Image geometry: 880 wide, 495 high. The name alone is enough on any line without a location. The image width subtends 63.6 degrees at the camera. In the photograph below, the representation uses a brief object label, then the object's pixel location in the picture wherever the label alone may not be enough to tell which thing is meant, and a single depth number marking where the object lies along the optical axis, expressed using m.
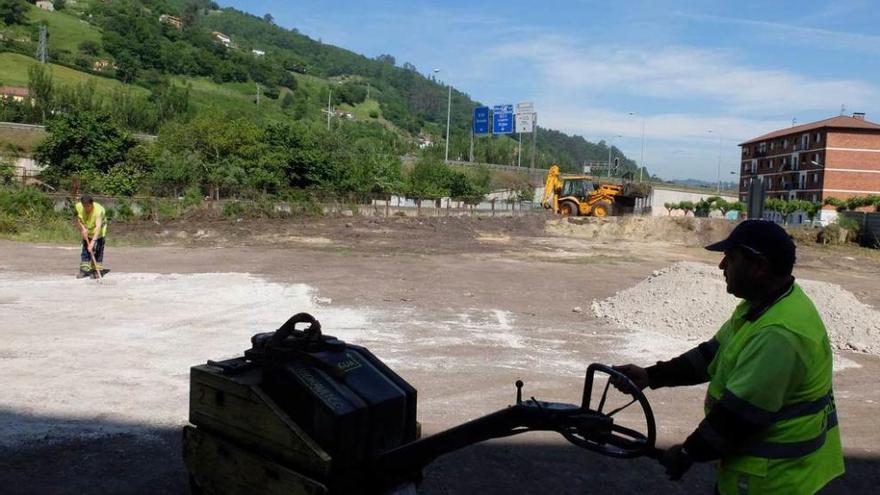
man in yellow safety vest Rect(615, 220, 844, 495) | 2.40
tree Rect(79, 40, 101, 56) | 130.25
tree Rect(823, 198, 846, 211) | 58.94
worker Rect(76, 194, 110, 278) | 13.30
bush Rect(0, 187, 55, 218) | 24.89
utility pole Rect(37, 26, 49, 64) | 103.99
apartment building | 84.31
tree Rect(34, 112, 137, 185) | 42.62
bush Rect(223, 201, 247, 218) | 30.36
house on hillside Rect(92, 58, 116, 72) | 121.34
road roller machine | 3.05
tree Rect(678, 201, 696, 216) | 80.99
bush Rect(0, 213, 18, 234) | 22.99
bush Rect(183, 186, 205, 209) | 29.81
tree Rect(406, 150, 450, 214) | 59.56
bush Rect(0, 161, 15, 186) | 31.75
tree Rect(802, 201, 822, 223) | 60.38
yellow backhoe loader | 40.16
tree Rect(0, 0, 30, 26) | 131.25
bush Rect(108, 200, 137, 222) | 27.64
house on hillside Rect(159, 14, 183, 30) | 177.64
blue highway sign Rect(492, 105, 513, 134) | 81.19
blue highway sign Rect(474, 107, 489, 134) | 84.12
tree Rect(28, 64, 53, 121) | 72.44
